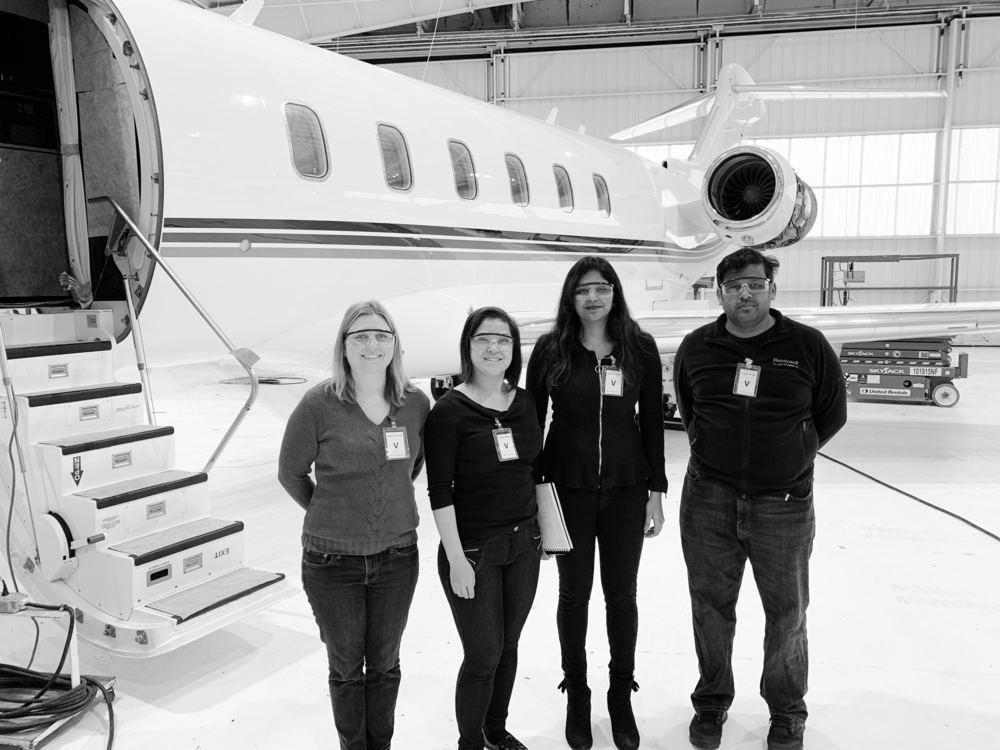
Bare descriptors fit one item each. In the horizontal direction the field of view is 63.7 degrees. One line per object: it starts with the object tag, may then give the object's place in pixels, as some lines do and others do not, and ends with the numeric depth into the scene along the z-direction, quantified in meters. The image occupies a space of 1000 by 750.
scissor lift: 12.57
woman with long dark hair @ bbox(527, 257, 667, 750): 3.17
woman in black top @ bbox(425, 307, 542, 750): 2.84
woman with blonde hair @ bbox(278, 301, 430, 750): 2.76
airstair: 3.79
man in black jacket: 3.14
